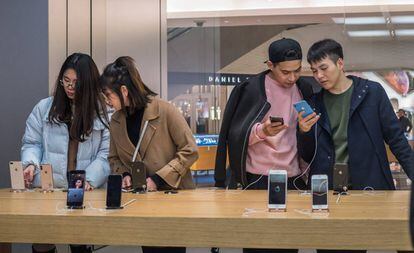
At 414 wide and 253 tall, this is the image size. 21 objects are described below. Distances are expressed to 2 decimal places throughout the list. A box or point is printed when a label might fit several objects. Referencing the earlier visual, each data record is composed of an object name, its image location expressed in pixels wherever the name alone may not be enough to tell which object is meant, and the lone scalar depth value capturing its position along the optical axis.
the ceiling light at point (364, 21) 5.45
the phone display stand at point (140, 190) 2.89
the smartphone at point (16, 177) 3.14
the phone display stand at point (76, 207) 2.33
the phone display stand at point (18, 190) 3.15
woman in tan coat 2.95
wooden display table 1.94
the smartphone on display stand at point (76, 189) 2.35
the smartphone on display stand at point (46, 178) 3.10
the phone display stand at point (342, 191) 2.68
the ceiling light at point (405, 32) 5.38
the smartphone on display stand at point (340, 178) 2.63
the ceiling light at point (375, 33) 5.39
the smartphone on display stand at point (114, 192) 2.33
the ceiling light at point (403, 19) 5.41
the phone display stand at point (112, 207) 2.30
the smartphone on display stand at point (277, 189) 2.18
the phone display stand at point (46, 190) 3.09
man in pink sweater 2.85
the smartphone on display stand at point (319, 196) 2.15
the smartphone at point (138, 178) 2.86
